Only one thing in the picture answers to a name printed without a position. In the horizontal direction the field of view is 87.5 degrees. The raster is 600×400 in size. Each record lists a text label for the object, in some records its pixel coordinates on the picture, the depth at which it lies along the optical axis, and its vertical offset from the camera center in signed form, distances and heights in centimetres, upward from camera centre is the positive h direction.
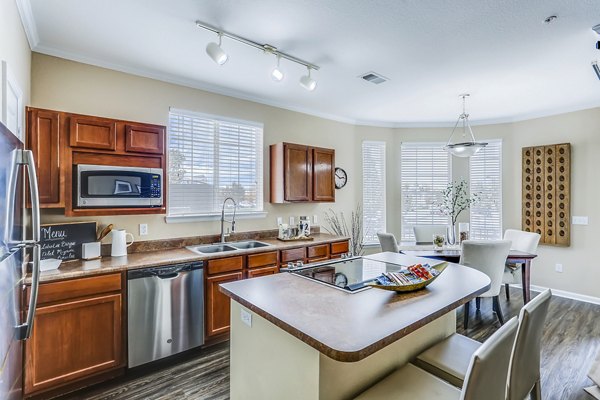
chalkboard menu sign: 252 -32
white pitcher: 282 -39
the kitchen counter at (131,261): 226 -52
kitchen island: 129 -55
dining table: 362 -66
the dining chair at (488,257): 327 -62
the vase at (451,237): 423 -52
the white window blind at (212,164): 346 +43
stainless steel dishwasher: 254 -95
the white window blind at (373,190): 546 +16
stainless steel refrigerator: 123 -23
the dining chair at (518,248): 389 -65
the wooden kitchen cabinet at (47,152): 238 +38
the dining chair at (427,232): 475 -50
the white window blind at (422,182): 553 +30
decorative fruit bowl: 174 -47
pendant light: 372 +61
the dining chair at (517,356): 155 -85
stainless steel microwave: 257 +12
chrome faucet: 360 -28
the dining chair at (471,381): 112 -77
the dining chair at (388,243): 369 -52
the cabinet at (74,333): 216 -98
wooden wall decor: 447 +9
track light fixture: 232 +129
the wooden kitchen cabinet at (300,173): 400 +35
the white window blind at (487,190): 522 +14
